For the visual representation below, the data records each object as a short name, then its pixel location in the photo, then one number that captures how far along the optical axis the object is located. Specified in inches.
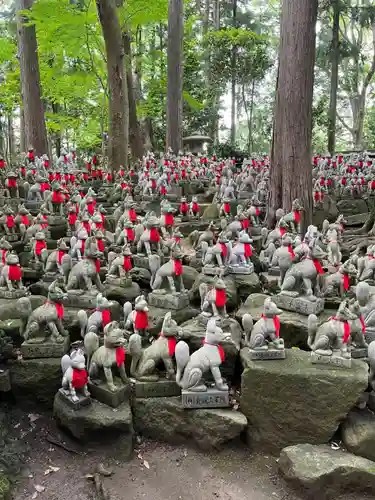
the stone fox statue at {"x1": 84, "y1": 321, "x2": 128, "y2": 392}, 165.9
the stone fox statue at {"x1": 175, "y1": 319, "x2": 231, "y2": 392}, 164.4
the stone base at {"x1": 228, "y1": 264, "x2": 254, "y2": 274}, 260.8
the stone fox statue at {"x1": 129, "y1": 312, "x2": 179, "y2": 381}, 172.1
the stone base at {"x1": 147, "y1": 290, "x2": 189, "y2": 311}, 217.6
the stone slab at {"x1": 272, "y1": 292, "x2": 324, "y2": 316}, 211.2
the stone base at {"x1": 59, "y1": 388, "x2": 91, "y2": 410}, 164.4
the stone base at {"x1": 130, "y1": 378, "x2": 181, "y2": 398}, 173.2
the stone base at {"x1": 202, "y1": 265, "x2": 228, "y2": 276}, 245.6
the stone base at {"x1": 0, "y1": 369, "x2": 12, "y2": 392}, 178.5
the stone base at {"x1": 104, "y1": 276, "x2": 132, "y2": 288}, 240.4
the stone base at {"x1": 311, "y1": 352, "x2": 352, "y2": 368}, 170.1
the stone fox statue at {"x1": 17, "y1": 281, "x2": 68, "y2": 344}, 181.8
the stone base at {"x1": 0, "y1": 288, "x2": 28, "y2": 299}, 217.2
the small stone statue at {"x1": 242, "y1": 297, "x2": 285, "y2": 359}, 174.2
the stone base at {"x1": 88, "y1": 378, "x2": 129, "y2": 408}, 166.6
